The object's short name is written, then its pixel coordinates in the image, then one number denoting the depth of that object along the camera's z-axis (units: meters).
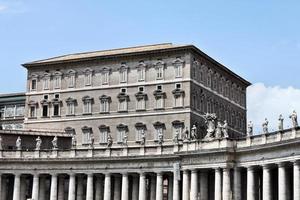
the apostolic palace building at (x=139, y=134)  77.94
